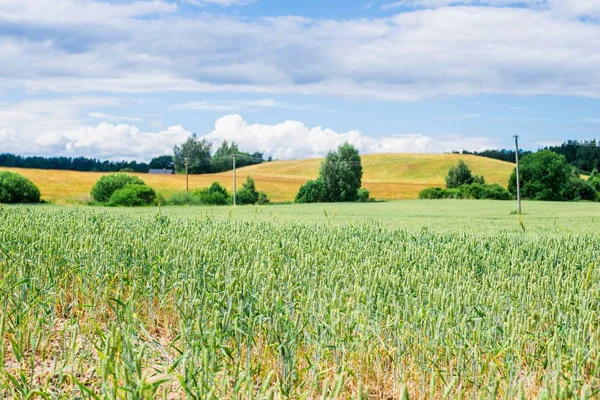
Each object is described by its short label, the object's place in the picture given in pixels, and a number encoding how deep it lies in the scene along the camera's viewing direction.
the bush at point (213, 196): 62.56
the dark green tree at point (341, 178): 74.62
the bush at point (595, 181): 84.06
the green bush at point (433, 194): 79.88
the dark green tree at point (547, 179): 80.31
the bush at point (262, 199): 70.81
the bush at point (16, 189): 54.28
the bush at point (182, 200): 58.62
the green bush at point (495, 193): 78.25
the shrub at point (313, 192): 74.00
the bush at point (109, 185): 61.59
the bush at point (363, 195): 75.81
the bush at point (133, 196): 56.16
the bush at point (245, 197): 69.00
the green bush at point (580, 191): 81.19
